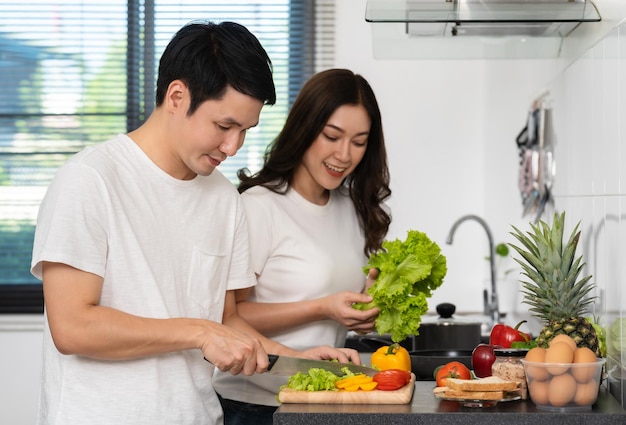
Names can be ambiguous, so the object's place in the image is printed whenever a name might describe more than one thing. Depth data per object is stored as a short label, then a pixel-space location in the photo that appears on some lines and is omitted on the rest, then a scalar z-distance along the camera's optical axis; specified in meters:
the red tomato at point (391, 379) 1.80
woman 2.31
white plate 1.71
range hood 2.30
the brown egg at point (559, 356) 1.69
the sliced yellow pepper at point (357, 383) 1.80
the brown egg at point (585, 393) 1.69
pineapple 1.91
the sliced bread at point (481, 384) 1.71
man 1.62
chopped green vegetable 1.81
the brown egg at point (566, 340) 1.72
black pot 2.92
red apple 2.01
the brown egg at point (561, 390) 1.67
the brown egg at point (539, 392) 1.69
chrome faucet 3.84
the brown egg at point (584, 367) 1.69
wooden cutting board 1.76
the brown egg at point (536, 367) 1.70
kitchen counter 1.64
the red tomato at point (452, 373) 1.85
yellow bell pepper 2.14
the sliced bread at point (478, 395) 1.70
